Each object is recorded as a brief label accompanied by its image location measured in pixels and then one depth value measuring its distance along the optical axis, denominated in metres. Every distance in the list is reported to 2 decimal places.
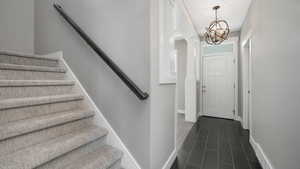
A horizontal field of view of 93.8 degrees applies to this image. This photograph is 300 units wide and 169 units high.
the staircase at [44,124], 0.95
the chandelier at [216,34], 2.85
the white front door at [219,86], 4.29
